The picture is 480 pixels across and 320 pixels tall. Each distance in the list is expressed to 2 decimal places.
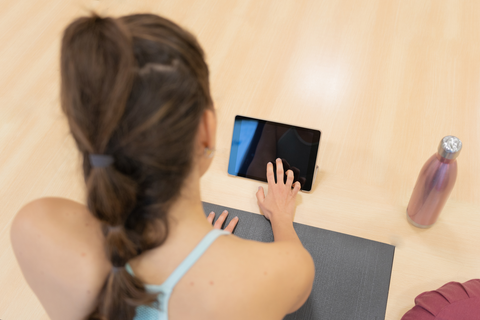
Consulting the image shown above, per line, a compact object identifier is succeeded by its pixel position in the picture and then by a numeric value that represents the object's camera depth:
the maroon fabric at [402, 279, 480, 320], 0.67
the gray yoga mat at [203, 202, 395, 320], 0.75
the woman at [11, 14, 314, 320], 0.44
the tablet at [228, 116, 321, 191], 0.86
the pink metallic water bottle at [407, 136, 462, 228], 0.69
